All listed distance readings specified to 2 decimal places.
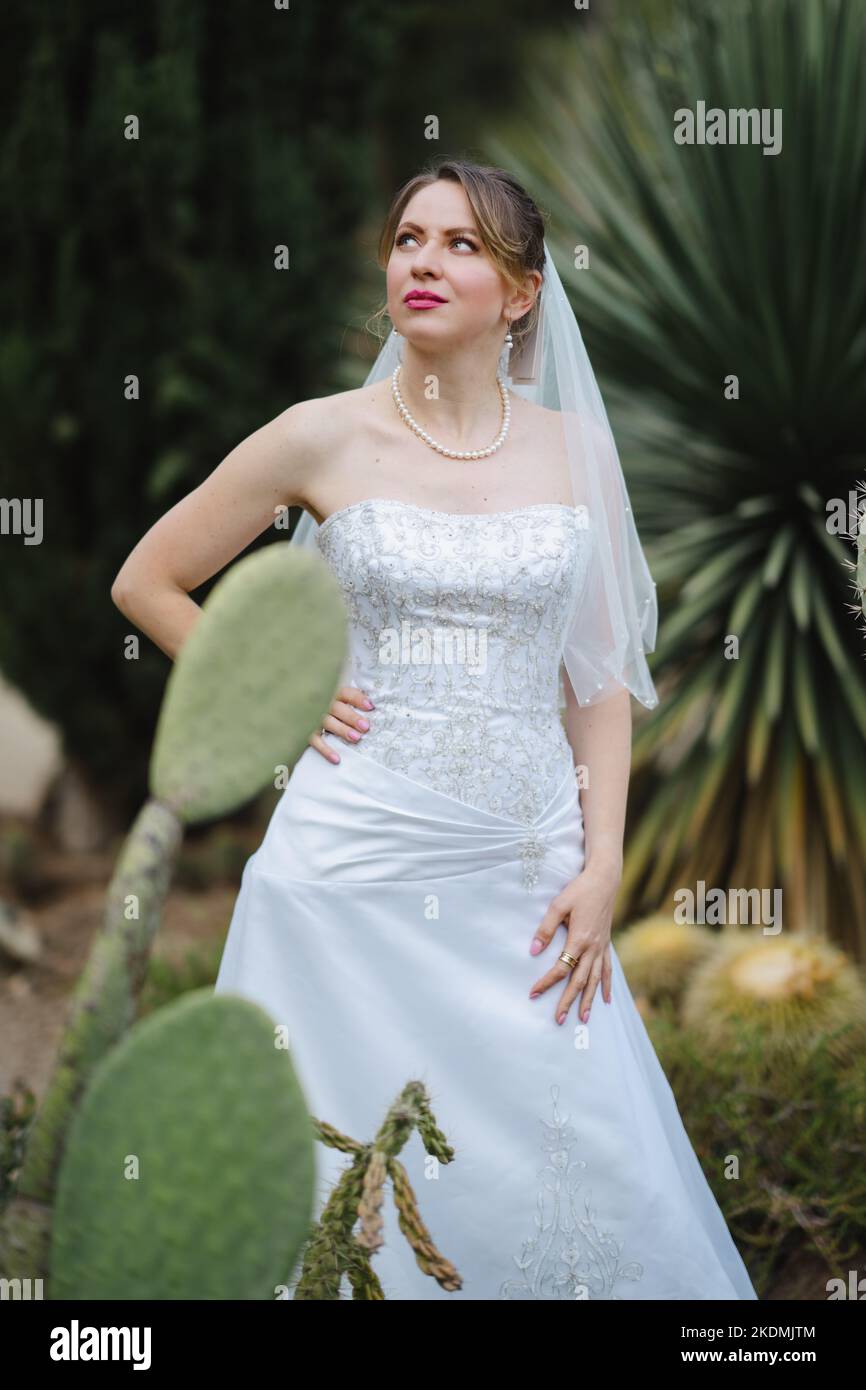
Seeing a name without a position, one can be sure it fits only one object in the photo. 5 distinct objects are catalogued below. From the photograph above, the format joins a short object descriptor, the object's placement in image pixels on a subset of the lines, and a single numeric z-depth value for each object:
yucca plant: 4.89
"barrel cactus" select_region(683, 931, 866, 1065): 4.10
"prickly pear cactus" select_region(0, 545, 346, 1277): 1.59
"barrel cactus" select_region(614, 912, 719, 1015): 4.64
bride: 2.65
